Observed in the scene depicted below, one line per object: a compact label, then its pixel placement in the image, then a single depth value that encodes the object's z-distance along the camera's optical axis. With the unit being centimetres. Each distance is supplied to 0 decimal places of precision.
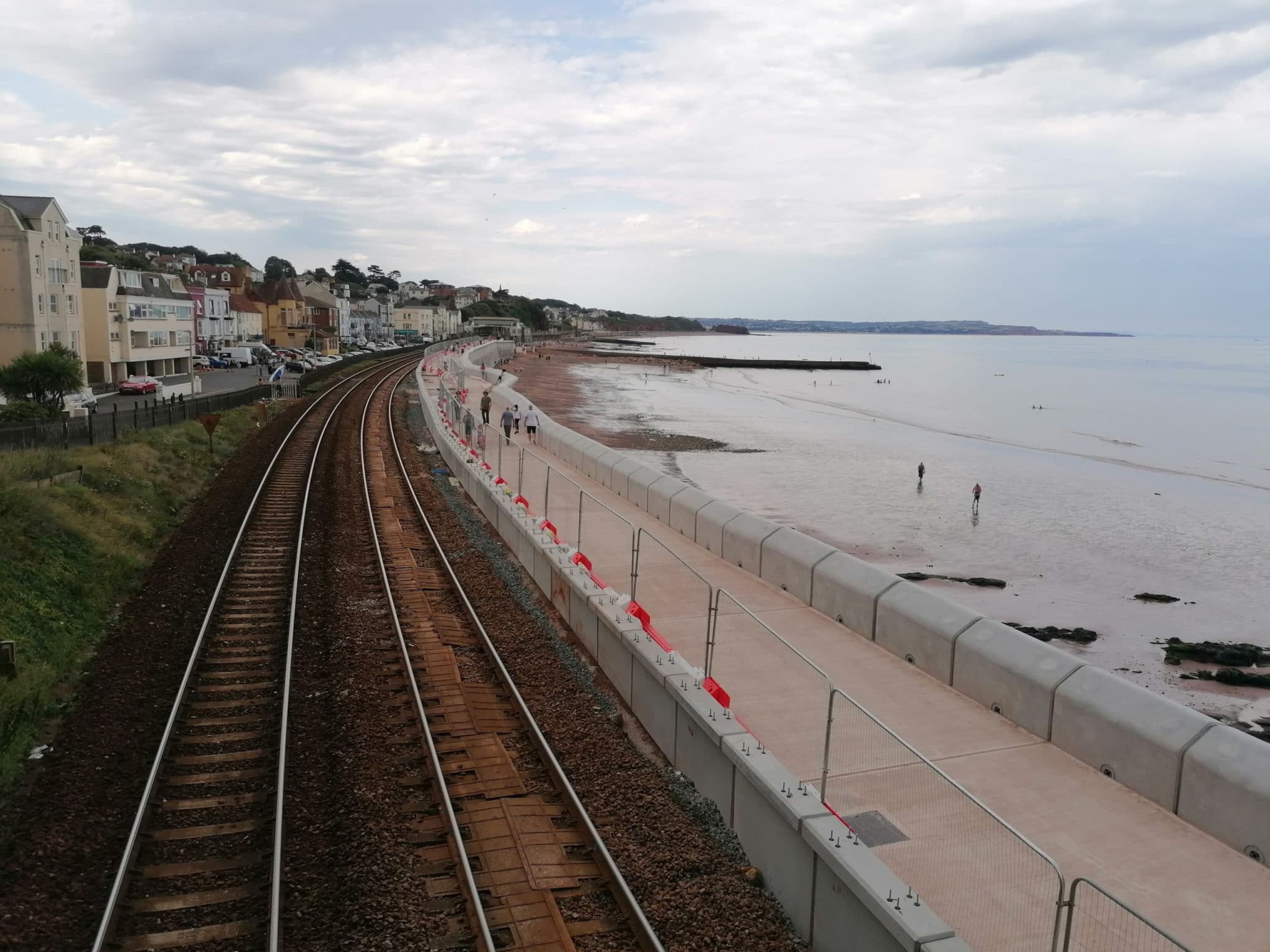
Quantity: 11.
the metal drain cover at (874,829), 675
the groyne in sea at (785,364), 15025
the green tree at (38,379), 3819
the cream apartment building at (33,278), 5062
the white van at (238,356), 8012
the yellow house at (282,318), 11775
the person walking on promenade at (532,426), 2973
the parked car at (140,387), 5434
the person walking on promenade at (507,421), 2725
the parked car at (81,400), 4150
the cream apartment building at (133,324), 6159
